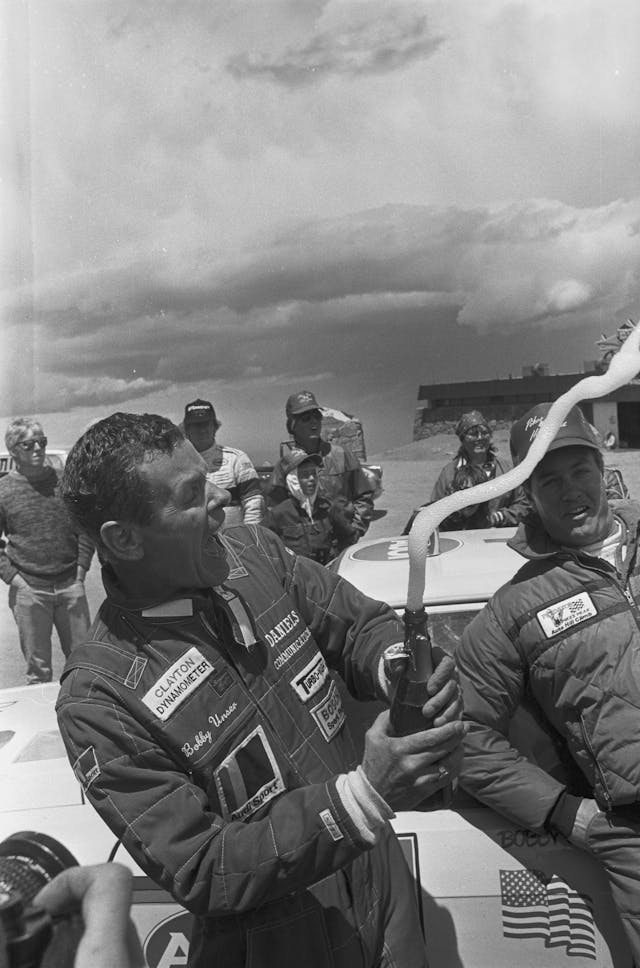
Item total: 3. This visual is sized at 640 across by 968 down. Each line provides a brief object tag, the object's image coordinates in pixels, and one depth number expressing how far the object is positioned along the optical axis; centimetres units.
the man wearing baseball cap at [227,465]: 546
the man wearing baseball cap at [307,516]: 524
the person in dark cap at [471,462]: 539
